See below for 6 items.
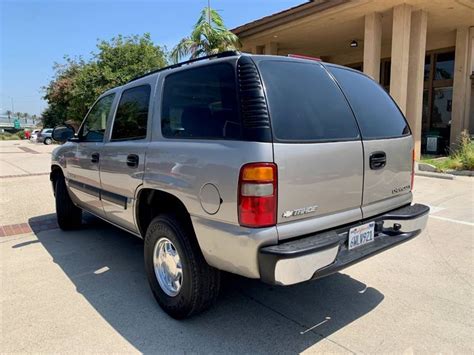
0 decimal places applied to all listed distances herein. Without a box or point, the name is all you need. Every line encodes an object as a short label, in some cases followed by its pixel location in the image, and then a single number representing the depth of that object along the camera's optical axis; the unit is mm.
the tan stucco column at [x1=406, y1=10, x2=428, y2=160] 12055
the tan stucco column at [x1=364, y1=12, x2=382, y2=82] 12383
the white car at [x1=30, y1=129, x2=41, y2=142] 38188
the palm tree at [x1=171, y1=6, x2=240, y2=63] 13926
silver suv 2455
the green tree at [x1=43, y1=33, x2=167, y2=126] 22828
